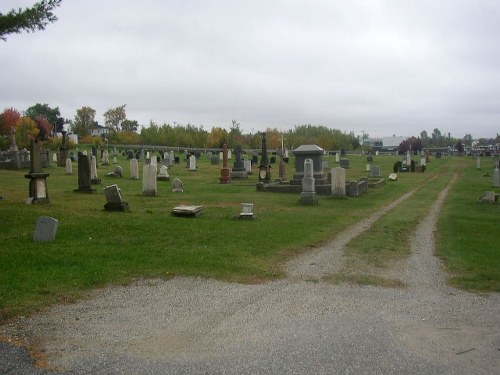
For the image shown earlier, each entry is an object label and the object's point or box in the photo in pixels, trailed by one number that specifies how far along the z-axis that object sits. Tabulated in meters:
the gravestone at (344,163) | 45.38
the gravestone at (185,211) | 14.18
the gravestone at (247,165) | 35.28
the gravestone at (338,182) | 22.77
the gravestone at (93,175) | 24.36
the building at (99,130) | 127.90
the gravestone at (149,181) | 20.05
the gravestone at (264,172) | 26.14
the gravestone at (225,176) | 28.44
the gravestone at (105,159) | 42.91
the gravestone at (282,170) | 30.55
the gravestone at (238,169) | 31.52
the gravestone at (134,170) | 27.92
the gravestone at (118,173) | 29.04
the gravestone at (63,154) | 38.09
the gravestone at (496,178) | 29.93
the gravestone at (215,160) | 46.70
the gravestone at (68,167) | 31.29
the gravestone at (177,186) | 22.57
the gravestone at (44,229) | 9.95
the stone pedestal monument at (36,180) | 15.73
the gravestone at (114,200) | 14.45
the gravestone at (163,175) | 27.62
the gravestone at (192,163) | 38.21
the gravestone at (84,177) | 20.06
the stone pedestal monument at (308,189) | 19.62
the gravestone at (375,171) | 36.66
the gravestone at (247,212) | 14.56
